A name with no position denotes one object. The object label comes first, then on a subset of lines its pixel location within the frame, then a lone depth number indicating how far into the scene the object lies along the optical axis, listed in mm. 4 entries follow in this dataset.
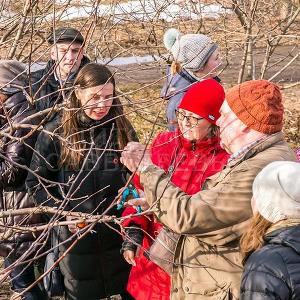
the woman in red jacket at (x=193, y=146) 3172
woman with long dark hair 3604
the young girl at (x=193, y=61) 4223
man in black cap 4281
